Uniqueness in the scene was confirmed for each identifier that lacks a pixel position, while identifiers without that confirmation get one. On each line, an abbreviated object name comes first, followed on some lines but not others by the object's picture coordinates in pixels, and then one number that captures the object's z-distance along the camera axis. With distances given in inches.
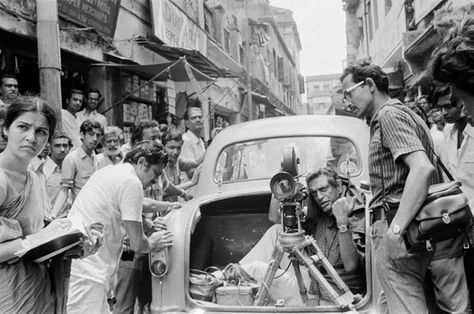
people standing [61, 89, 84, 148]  280.4
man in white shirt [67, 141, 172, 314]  124.6
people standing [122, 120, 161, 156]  234.7
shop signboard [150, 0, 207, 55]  450.9
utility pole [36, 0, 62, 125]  235.3
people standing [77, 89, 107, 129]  307.0
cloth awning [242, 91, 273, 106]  791.8
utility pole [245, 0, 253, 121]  677.9
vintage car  163.8
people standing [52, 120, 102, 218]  198.7
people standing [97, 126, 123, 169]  218.8
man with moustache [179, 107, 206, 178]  261.0
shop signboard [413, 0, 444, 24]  394.9
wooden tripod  126.4
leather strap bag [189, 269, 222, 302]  139.4
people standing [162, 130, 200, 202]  218.2
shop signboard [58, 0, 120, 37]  331.9
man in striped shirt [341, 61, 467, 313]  92.6
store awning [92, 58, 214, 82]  366.0
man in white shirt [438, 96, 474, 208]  115.9
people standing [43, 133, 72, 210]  215.9
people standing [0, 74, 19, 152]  227.9
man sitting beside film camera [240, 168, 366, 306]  131.5
